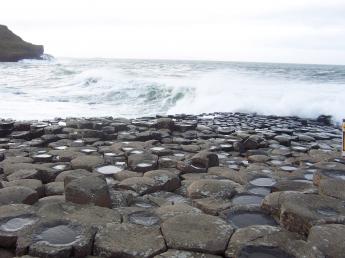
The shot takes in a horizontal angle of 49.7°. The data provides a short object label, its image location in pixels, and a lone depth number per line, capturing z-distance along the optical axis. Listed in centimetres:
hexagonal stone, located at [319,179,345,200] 297
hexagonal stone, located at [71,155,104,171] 396
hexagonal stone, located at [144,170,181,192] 348
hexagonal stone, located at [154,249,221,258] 212
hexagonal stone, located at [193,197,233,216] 284
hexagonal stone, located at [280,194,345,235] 248
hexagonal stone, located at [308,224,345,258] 214
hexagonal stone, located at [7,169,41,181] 352
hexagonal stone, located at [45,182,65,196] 326
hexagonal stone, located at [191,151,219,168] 414
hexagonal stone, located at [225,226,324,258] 211
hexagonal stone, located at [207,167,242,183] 383
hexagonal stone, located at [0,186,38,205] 288
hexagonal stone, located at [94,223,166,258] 216
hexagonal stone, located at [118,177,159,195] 334
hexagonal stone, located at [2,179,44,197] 319
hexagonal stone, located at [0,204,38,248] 229
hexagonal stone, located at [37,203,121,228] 253
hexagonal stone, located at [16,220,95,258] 213
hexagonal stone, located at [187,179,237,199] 315
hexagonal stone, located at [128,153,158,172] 399
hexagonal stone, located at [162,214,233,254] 221
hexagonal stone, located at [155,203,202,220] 270
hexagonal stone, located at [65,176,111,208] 279
